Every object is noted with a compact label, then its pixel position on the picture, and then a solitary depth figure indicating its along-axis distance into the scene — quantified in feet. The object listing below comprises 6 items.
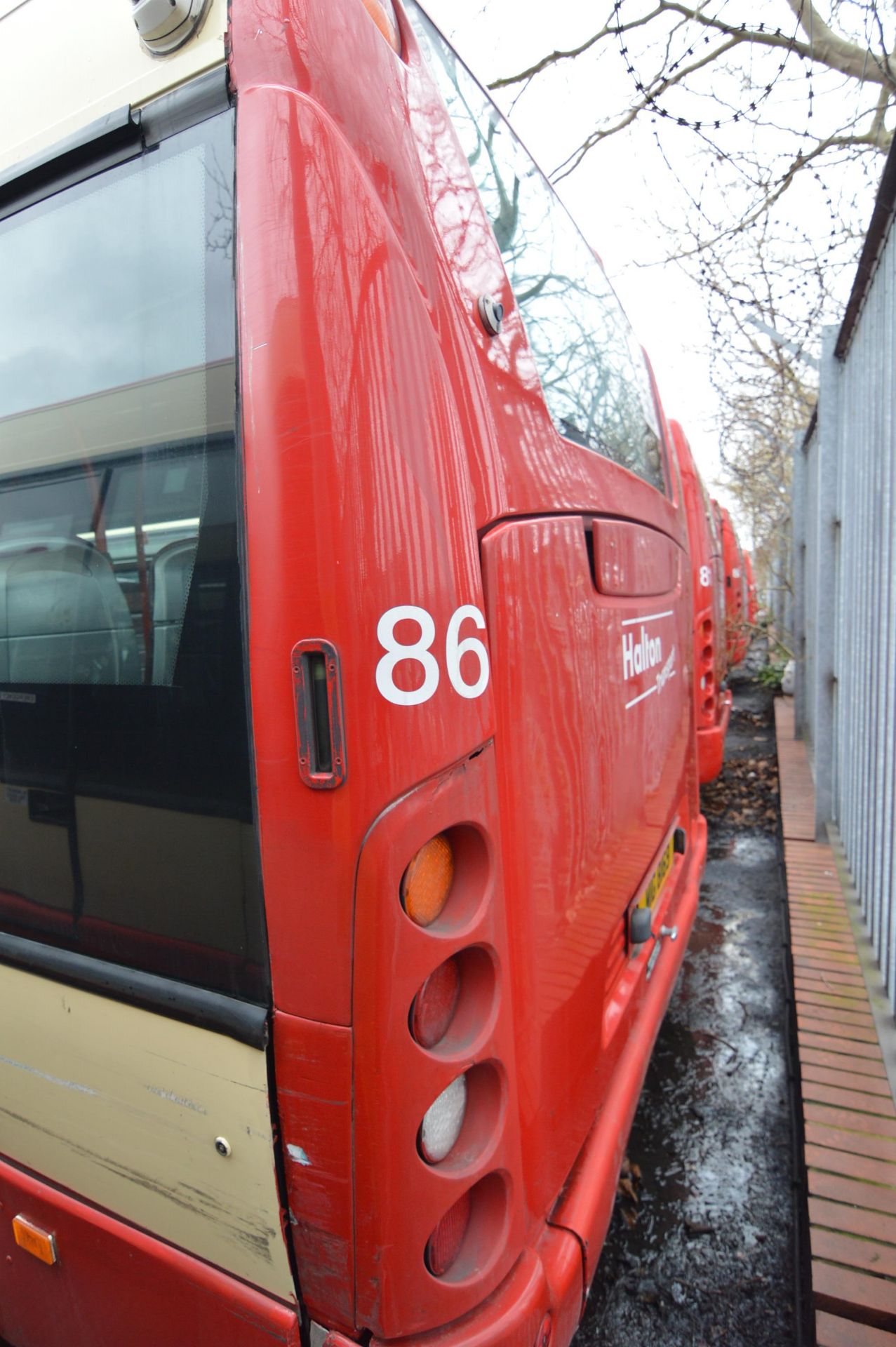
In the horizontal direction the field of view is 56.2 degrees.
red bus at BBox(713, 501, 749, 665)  33.88
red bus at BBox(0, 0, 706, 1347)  3.78
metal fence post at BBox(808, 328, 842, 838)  14.92
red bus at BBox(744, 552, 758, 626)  49.90
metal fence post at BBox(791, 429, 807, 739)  24.53
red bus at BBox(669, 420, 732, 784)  19.42
